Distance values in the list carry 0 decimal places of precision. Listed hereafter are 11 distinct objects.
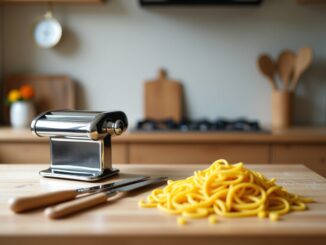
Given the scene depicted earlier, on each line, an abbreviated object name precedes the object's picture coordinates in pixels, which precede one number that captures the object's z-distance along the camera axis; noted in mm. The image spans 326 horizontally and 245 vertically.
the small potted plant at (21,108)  2395
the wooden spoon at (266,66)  2461
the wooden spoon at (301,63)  2393
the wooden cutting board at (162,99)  2543
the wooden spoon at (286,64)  2480
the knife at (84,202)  771
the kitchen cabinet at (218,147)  2016
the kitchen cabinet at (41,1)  2367
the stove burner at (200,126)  2160
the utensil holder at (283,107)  2426
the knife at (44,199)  802
